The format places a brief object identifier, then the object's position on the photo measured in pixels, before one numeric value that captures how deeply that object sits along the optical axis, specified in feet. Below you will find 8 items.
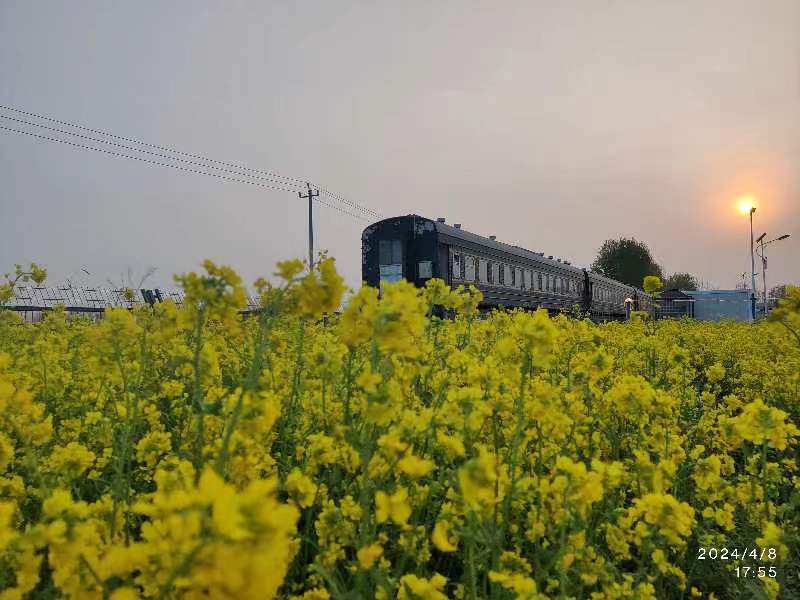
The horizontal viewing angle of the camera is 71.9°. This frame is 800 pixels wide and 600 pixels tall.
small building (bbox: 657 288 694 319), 139.03
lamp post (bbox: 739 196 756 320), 104.68
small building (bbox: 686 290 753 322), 131.75
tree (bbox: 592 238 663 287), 240.73
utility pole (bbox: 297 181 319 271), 83.30
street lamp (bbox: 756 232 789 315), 110.97
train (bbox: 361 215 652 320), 45.34
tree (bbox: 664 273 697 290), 331.36
